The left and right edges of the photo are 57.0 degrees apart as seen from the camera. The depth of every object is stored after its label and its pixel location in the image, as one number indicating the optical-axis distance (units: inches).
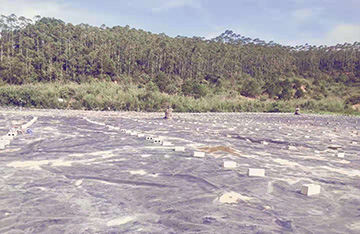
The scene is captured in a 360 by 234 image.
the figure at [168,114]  542.9
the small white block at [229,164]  184.9
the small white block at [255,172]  168.1
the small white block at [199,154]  212.4
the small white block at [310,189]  140.1
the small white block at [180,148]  232.7
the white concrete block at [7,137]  248.2
